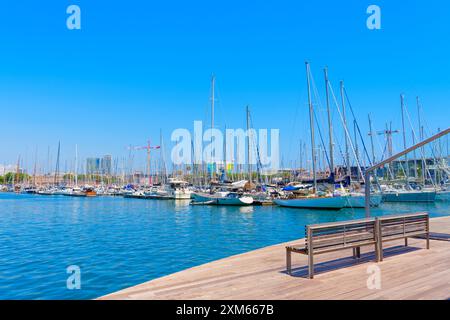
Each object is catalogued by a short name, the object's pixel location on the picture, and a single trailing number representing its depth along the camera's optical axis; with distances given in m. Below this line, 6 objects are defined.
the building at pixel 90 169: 158.62
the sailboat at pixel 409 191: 20.07
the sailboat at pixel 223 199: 54.25
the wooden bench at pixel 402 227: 9.02
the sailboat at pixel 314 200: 43.88
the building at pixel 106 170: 154.56
